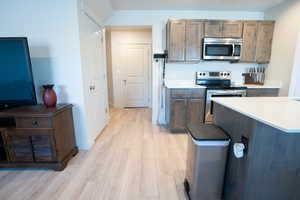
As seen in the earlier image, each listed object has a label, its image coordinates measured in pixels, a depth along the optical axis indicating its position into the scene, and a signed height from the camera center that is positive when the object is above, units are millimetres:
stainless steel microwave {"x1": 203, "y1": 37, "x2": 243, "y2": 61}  2988 +489
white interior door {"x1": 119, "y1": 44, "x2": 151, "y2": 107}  4738 -20
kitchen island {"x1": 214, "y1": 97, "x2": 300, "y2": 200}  1073 -599
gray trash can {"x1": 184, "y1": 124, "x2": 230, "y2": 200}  1288 -753
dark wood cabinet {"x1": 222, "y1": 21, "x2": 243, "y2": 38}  2986 +856
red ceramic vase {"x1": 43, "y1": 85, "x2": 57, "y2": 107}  1954 -285
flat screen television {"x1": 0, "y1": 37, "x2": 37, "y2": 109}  1823 -9
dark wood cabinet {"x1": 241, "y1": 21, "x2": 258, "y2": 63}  3016 +639
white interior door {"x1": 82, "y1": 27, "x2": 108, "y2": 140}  2439 -139
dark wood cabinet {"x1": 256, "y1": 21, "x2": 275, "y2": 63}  3037 +643
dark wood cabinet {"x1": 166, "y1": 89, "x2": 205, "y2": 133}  2891 -628
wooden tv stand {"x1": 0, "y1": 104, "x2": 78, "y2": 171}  1784 -764
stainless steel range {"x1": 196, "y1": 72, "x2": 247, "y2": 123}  2889 -364
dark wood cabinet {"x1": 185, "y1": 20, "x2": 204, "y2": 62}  2965 +663
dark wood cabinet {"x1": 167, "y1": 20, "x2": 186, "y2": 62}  2950 +644
